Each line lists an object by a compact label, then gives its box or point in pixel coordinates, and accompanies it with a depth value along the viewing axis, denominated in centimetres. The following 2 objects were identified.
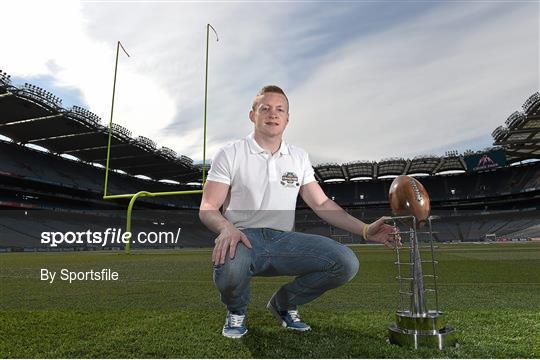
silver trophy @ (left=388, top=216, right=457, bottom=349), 199
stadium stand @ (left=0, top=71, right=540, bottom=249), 2745
